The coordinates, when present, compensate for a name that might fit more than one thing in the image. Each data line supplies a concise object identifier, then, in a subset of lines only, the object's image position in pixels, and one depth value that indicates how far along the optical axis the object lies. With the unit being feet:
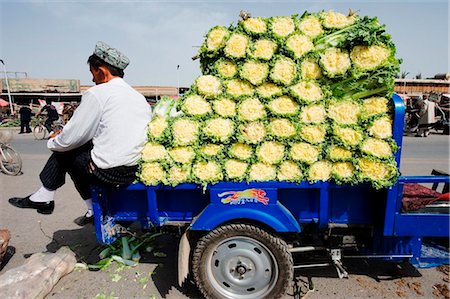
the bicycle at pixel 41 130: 53.36
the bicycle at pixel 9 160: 26.89
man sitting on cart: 9.39
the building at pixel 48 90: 104.42
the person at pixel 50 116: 52.16
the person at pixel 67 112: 65.67
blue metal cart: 8.86
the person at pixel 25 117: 61.35
